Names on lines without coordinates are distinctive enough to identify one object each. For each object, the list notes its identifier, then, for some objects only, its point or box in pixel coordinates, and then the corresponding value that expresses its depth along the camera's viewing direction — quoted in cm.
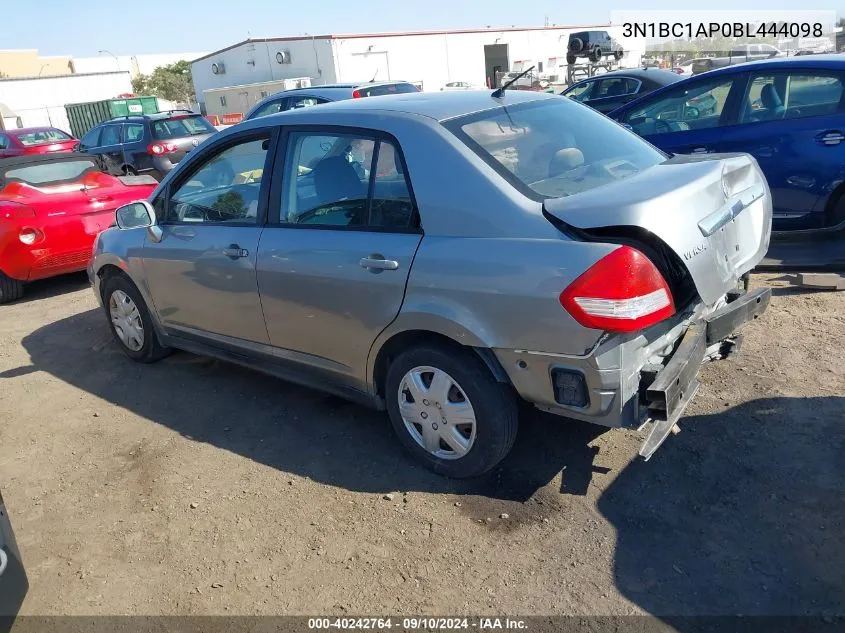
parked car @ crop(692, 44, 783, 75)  2577
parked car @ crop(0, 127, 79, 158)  1666
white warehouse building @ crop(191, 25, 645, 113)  4253
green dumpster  3516
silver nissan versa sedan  281
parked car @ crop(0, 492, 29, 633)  238
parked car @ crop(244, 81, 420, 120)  1133
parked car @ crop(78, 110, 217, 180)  1398
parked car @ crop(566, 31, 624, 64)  2211
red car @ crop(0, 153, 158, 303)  700
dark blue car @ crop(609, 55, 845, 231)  560
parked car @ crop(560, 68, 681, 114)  1132
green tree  6400
